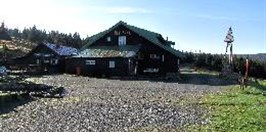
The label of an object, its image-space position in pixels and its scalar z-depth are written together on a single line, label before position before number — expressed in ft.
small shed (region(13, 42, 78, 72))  95.19
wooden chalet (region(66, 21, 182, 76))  82.04
